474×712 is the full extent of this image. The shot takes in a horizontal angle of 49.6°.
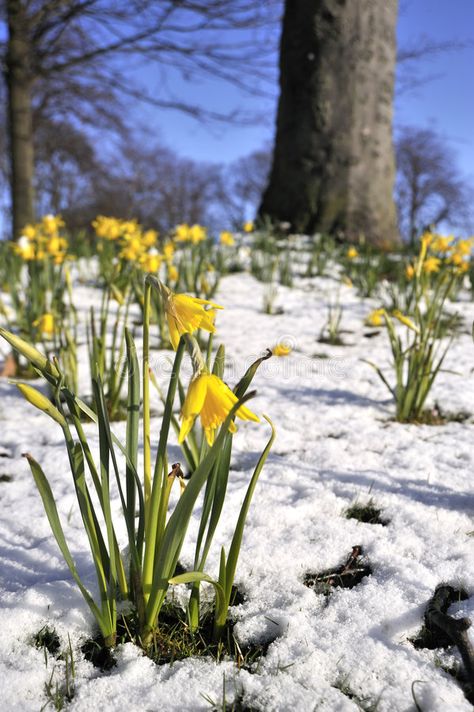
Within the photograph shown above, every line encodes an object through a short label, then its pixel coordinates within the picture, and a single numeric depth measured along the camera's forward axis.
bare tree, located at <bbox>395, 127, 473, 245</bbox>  30.61
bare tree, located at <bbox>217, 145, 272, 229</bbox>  34.69
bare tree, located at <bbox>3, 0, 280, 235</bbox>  6.45
